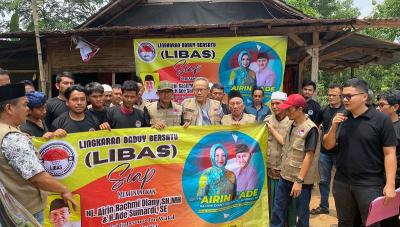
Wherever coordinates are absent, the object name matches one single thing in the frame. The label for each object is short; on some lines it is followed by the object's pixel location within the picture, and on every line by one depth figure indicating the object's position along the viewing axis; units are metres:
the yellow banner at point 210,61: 6.94
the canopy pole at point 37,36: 7.60
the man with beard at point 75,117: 3.93
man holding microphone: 3.34
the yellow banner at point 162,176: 3.65
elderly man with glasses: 4.80
